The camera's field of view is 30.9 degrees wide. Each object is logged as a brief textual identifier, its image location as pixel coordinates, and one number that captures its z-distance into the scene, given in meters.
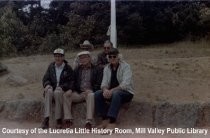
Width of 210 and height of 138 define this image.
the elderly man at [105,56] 4.12
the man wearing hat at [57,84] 3.80
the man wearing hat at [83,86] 3.79
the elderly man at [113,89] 3.65
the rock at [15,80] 5.02
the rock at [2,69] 5.64
